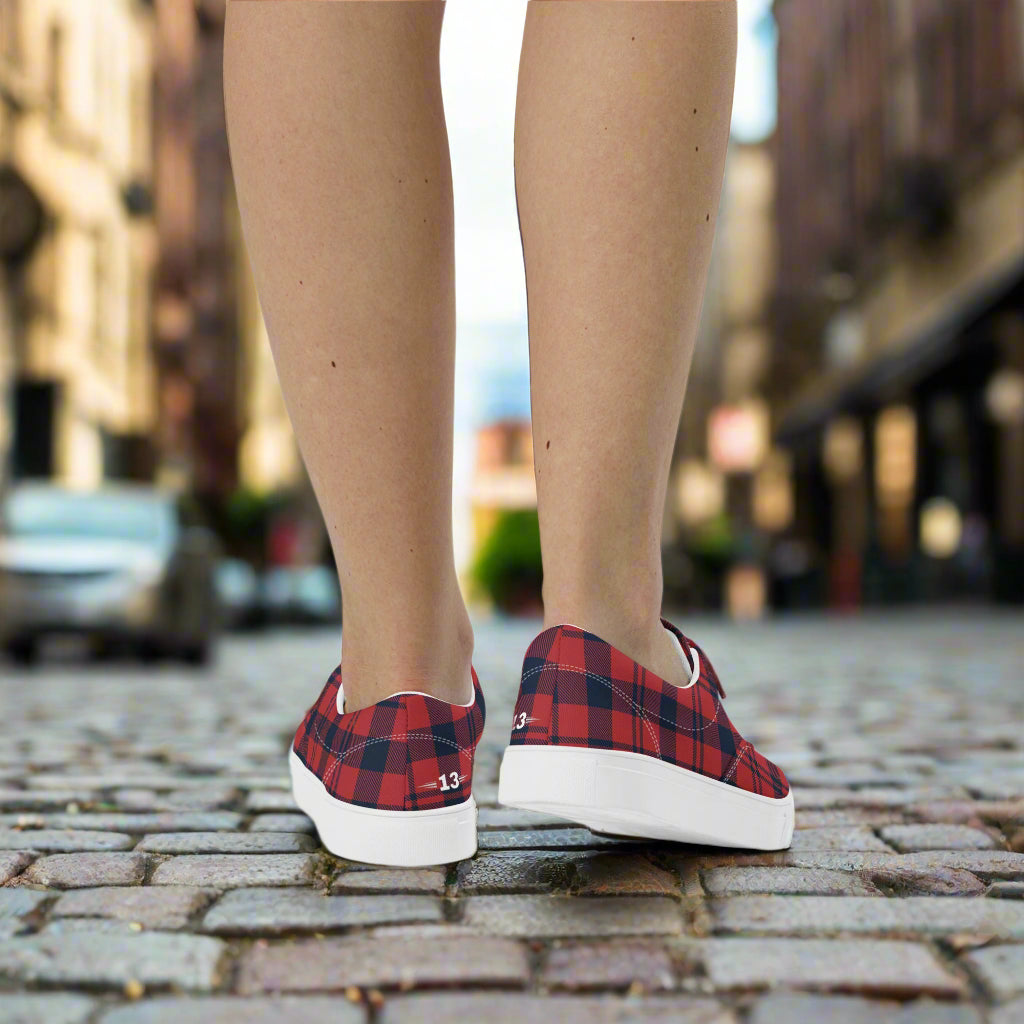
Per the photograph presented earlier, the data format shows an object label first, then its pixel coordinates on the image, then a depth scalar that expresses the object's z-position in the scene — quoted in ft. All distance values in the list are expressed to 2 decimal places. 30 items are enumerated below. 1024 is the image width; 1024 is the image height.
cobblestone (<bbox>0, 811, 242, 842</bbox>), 5.95
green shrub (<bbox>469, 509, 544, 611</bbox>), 102.42
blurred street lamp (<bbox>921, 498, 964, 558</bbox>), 60.59
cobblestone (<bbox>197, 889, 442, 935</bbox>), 4.08
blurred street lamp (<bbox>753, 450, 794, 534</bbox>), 95.74
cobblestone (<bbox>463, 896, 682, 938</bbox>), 4.01
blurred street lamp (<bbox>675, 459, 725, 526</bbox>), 127.65
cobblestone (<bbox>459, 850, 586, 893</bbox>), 4.54
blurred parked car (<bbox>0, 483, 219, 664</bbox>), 25.53
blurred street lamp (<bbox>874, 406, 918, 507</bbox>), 65.57
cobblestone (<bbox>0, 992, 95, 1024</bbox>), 3.26
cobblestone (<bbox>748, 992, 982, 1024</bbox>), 3.25
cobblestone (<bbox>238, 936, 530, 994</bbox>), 3.54
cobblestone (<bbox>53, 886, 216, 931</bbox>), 4.21
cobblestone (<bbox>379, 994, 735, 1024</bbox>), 3.26
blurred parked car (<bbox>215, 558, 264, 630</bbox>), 57.72
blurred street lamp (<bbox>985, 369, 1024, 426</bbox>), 47.88
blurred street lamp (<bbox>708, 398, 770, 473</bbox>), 100.07
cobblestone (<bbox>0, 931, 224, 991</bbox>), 3.56
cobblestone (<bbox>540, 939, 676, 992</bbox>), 3.52
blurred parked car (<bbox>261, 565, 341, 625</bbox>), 75.92
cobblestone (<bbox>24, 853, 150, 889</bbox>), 4.78
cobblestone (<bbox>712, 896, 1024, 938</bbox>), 4.05
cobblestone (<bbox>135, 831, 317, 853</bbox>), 5.33
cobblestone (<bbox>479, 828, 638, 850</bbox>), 5.26
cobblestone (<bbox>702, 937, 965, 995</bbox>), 3.50
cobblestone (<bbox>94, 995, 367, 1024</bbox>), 3.26
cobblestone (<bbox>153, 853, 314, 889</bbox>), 4.71
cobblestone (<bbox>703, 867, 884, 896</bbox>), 4.50
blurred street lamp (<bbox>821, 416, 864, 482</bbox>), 73.41
